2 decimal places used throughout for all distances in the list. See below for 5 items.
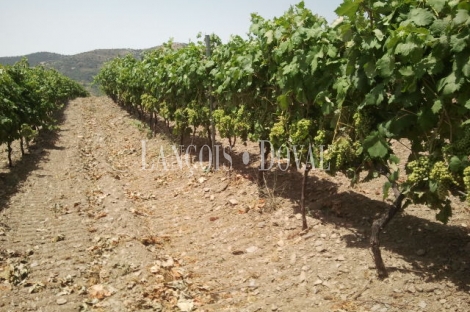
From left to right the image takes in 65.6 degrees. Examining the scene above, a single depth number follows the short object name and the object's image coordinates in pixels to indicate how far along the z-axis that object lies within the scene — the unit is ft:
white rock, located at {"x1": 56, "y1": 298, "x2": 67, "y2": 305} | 15.30
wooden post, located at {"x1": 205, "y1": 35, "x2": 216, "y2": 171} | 31.43
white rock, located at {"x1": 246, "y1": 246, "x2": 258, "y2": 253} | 19.11
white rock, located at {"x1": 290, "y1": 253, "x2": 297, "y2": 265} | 17.01
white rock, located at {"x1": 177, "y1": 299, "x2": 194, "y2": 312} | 14.60
